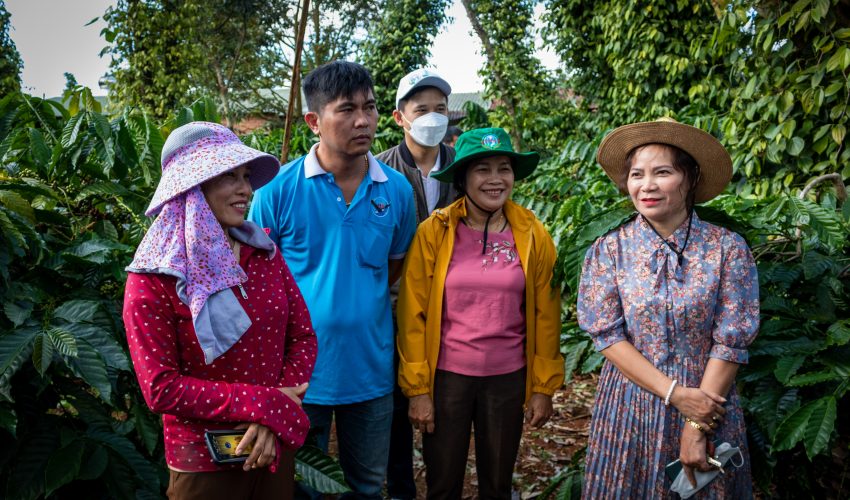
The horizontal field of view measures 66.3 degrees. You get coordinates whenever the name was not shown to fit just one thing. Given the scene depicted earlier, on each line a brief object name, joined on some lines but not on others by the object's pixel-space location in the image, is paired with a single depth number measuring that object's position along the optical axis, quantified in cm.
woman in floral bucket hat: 161
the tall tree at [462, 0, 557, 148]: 965
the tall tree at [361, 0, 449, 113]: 991
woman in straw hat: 196
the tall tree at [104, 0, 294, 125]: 983
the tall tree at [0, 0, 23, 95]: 1525
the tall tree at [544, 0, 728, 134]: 710
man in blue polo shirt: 236
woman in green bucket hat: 245
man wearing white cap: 323
